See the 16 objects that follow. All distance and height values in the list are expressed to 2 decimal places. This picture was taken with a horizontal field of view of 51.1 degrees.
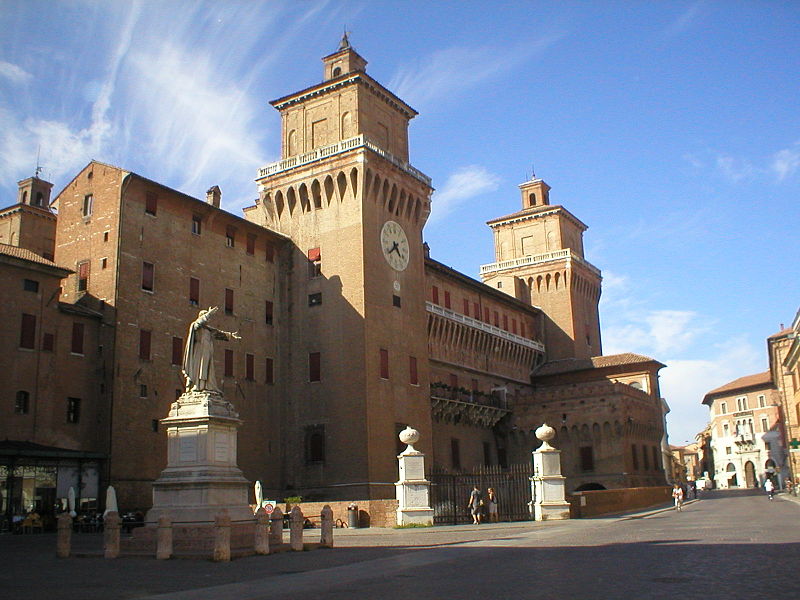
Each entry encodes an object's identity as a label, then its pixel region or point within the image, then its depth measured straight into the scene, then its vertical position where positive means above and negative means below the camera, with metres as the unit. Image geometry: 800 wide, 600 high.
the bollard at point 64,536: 18.69 -0.91
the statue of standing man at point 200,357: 20.14 +3.14
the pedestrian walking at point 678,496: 37.78 -1.11
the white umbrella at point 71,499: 30.67 -0.17
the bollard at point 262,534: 18.48 -1.01
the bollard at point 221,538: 17.06 -0.99
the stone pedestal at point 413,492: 29.30 -0.35
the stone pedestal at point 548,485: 30.69 -0.32
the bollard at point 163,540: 17.78 -1.02
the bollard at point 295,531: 19.59 -1.03
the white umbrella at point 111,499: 30.61 -0.22
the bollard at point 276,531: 19.89 -1.05
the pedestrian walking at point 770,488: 48.19 -1.13
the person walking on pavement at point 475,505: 31.25 -0.95
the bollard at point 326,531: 20.58 -1.12
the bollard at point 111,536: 18.19 -0.91
